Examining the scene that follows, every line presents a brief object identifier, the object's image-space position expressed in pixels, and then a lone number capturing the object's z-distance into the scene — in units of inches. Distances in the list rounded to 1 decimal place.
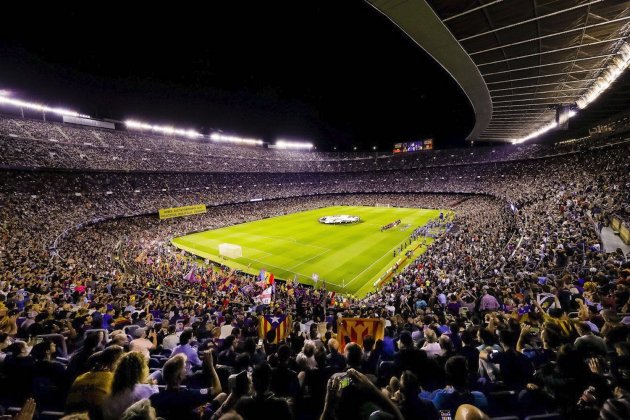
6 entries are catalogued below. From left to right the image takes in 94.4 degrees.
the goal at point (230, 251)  1189.1
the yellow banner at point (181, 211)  1689.2
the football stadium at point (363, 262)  123.6
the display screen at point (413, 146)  3026.6
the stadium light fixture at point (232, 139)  3090.6
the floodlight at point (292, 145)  3927.2
